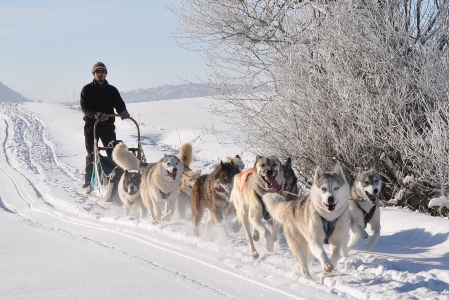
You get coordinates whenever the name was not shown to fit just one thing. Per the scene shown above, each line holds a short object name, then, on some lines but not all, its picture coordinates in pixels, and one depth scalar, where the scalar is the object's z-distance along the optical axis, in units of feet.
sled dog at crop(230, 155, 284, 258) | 42.06
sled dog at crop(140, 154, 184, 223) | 52.85
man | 62.95
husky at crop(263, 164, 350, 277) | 34.53
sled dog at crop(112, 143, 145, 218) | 56.29
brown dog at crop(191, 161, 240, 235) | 46.80
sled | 60.34
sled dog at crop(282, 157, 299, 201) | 45.00
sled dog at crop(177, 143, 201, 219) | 54.54
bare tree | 50.49
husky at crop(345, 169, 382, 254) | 40.88
